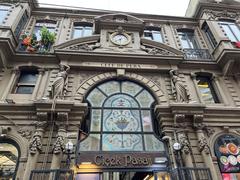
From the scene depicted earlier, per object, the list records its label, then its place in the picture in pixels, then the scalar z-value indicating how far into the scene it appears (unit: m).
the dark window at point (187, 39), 15.10
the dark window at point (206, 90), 12.03
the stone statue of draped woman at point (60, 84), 9.98
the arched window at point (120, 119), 9.55
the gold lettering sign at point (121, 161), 8.71
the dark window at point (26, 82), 11.05
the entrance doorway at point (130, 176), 8.90
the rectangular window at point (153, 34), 15.37
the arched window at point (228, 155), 9.30
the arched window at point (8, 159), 8.48
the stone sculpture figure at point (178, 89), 10.70
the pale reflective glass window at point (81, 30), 14.71
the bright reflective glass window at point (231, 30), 14.08
